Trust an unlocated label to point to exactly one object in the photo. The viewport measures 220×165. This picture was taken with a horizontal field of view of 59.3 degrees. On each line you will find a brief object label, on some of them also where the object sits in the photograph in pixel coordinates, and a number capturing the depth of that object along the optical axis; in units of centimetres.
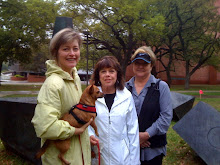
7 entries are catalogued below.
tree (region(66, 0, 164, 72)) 1811
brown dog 159
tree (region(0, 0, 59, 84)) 1842
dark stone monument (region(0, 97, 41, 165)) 378
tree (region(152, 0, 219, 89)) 2134
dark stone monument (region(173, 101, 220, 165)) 361
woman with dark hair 204
